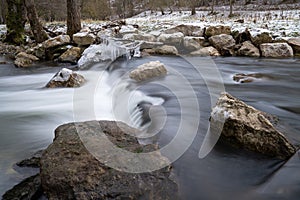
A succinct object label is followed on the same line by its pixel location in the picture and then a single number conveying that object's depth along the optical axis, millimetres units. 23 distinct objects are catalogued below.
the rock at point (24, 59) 9888
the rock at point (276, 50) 9344
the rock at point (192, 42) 10836
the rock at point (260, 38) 9938
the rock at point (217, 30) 11303
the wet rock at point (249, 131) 2850
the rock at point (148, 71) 6430
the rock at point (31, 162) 2992
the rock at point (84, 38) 10422
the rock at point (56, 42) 10750
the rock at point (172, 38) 11219
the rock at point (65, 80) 6455
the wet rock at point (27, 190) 2418
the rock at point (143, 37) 11452
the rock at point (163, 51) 10477
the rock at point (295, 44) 9492
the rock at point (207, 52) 10469
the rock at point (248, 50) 9812
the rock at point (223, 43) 10399
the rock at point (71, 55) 10070
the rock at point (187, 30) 11859
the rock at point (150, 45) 10875
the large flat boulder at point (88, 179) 2141
